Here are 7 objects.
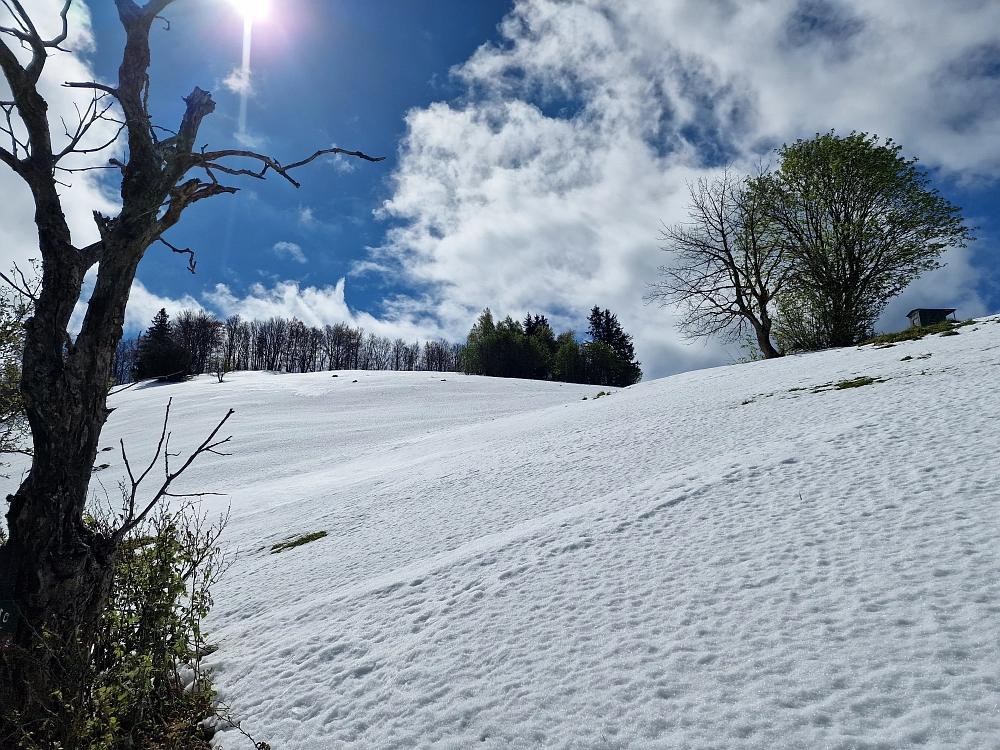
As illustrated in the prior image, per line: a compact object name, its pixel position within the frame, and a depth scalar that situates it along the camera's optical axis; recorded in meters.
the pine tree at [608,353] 53.25
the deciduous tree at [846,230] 19.42
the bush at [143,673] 2.70
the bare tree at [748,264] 20.84
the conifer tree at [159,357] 45.88
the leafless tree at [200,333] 63.38
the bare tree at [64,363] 2.83
